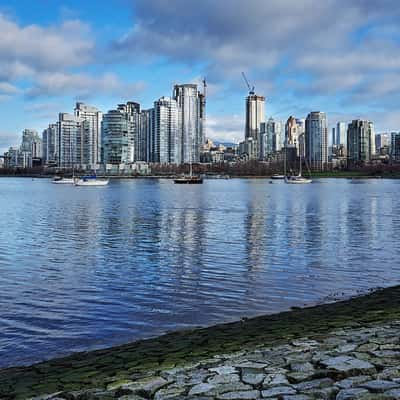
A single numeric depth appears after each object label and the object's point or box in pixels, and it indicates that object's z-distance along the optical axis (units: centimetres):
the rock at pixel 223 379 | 651
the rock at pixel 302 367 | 671
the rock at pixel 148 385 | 654
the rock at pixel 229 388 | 612
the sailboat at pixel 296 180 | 17138
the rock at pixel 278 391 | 585
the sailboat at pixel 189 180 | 16575
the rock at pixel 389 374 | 612
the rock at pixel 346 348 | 756
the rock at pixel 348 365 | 641
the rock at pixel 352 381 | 594
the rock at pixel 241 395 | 586
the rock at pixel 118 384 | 695
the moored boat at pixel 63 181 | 17668
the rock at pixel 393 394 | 548
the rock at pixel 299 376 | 631
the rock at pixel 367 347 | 751
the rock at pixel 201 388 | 620
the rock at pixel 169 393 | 620
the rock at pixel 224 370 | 693
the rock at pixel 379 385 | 571
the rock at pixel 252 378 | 636
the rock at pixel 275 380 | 622
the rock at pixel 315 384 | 599
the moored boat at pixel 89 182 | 14925
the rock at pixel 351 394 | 555
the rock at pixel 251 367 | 690
